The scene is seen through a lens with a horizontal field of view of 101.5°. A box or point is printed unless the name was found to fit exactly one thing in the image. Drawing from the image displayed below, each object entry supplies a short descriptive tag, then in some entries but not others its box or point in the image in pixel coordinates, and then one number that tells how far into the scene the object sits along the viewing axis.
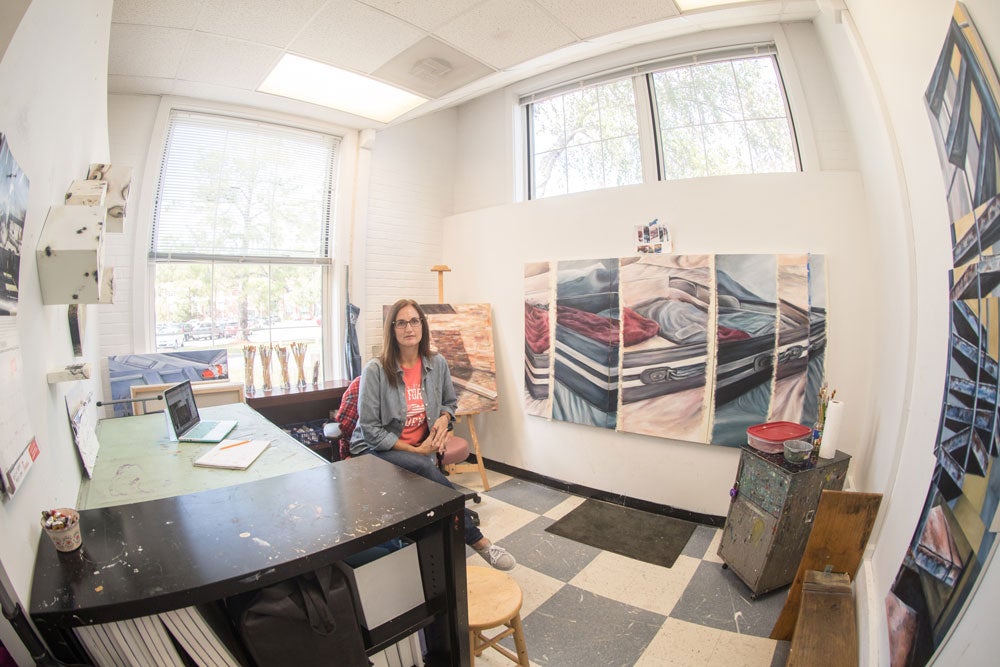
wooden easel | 3.41
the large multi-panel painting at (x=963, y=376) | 0.71
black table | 0.79
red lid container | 2.19
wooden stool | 1.37
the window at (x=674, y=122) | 2.80
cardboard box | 1.06
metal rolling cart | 2.02
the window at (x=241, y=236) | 3.01
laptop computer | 1.86
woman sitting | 2.21
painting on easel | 3.57
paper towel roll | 2.05
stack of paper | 1.59
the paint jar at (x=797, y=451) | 2.04
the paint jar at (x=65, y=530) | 0.87
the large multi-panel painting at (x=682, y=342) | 2.54
